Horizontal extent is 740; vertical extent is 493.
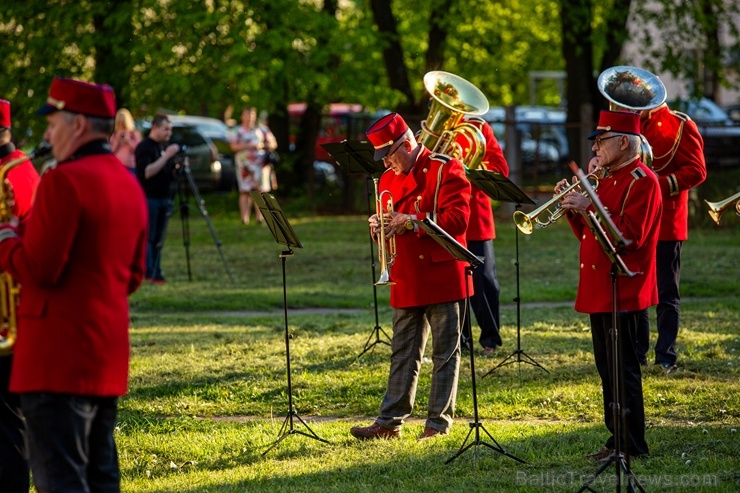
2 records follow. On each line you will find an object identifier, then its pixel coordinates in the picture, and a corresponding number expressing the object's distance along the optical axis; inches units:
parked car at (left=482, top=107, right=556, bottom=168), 1385.8
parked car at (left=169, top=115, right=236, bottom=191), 1789.0
